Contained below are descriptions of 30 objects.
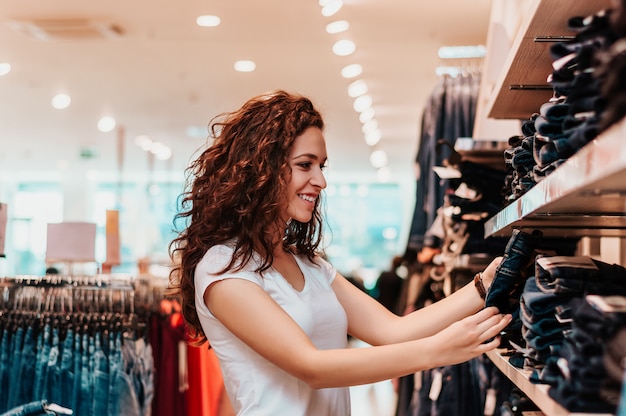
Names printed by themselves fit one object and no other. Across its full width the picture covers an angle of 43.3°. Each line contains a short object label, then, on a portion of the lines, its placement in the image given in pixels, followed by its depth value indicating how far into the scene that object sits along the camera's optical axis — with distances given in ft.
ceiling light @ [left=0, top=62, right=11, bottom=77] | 24.47
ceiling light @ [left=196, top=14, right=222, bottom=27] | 19.43
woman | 6.36
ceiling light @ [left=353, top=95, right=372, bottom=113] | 29.25
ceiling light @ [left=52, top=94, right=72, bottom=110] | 27.20
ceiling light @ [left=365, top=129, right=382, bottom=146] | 36.30
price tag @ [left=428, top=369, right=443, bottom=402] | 9.82
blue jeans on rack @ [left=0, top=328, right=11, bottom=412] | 10.14
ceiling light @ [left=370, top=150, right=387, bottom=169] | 42.89
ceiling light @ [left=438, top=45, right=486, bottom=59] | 21.36
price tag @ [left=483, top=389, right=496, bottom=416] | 7.82
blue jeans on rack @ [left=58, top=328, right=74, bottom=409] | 9.96
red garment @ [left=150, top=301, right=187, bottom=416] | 11.61
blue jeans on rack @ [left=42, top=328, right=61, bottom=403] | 9.93
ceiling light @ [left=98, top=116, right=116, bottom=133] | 31.68
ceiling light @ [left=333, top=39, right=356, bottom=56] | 21.84
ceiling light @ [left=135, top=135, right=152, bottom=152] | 39.13
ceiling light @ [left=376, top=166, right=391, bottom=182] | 50.32
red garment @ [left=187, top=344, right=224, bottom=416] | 12.10
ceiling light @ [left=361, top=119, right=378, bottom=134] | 33.89
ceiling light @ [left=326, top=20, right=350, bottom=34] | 19.81
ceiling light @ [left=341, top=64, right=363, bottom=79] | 24.62
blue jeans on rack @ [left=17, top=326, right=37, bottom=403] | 9.99
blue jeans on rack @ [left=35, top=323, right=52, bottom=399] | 9.91
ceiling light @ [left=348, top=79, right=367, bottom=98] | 26.86
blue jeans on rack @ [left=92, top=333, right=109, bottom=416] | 9.99
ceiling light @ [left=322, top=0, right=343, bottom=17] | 18.13
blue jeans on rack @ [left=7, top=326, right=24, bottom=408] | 9.95
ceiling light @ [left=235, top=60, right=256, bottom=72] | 24.43
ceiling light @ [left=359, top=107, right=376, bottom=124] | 31.52
